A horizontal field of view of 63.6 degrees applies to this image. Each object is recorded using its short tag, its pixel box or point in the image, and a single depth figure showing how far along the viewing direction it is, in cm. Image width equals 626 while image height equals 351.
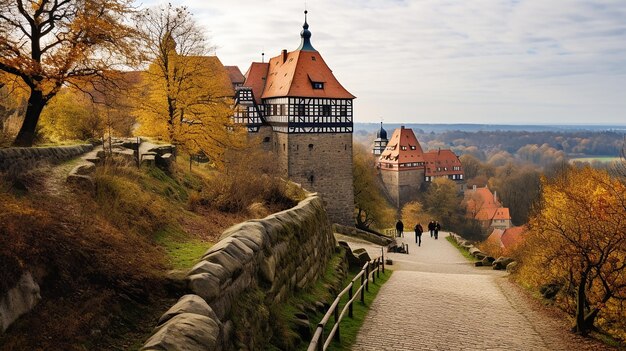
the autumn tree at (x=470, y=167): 10607
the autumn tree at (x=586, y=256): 1063
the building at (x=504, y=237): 4720
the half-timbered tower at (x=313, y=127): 3638
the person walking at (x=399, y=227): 3283
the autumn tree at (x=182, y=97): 2231
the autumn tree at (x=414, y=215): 6248
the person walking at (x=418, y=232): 3023
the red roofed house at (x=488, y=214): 6938
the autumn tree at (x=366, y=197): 4359
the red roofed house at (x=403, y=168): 8025
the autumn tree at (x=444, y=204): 6469
